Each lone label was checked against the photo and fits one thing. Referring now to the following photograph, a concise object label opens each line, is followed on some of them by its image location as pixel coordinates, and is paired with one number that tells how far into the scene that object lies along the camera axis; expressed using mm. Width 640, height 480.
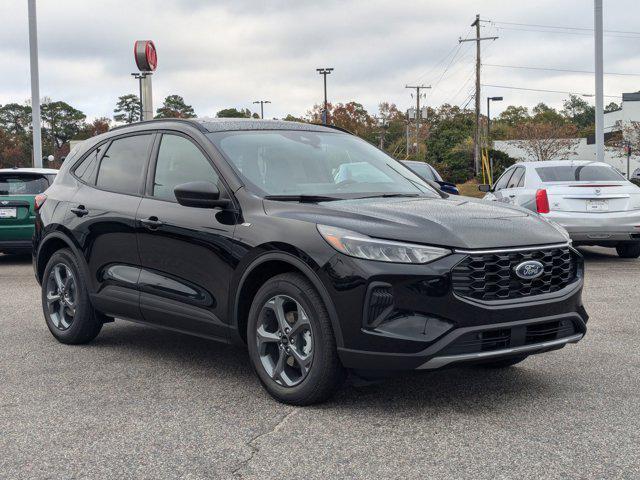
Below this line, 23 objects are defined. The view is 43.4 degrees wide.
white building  69875
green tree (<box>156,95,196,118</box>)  131550
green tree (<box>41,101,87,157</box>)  133125
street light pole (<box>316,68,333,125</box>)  80500
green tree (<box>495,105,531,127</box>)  118262
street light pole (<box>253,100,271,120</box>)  100000
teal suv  12406
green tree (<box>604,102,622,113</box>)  151962
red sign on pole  17375
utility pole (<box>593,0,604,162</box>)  21797
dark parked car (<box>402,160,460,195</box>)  16177
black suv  4121
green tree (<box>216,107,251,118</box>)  100469
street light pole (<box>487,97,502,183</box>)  57094
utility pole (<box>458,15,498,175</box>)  54250
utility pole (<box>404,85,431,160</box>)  90344
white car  11250
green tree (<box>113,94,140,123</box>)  135250
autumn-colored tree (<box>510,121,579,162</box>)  63812
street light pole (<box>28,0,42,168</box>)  22672
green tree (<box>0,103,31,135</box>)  136250
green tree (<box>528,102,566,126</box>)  104662
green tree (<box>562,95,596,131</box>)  135750
